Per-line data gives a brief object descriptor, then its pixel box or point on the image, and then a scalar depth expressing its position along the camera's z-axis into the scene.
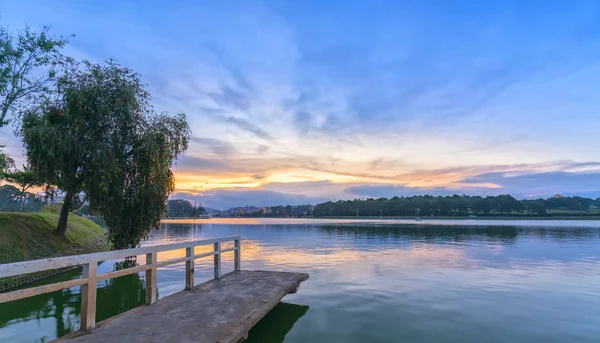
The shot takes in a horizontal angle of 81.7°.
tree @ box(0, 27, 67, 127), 14.62
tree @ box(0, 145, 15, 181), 15.05
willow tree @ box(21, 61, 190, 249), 13.62
